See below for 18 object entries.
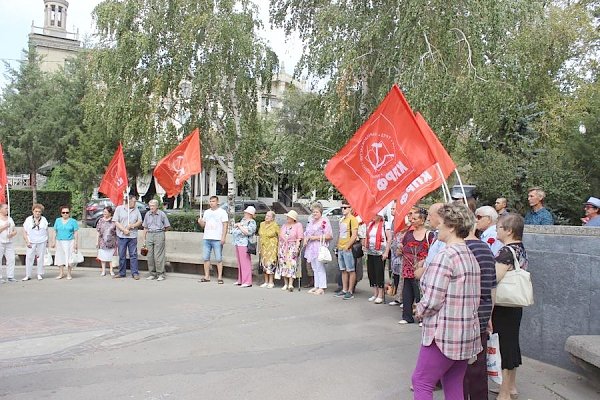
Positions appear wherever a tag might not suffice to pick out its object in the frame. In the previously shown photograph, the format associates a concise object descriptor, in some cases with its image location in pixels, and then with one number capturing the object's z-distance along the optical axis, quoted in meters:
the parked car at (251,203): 30.36
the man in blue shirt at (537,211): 8.27
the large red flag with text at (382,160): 6.38
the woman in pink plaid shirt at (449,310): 3.69
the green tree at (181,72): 17.67
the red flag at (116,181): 13.53
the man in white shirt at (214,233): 12.13
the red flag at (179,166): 13.05
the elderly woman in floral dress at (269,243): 11.45
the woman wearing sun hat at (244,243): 11.64
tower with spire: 47.22
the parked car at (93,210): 26.80
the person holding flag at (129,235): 12.77
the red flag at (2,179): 12.41
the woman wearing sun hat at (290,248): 11.16
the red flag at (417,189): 6.63
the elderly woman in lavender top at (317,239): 10.87
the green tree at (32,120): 26.39
